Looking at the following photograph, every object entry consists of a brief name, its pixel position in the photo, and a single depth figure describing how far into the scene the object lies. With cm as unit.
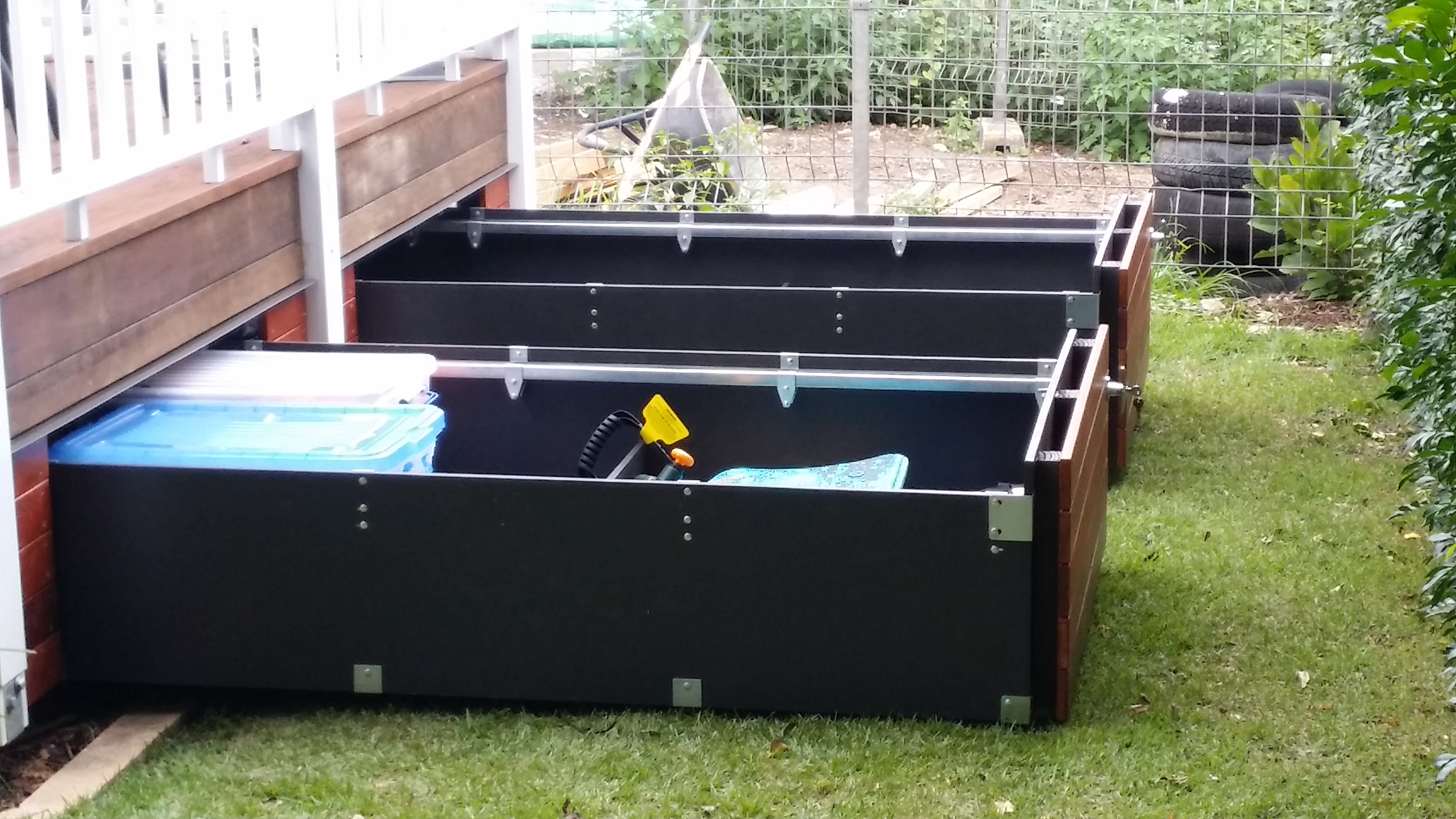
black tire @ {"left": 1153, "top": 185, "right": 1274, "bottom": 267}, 783
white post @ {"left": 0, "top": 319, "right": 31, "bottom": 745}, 324
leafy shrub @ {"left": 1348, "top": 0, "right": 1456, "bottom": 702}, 259
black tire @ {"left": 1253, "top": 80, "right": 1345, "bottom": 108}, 805
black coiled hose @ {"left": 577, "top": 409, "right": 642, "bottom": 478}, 381
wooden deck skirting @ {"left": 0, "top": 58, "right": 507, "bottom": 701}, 336
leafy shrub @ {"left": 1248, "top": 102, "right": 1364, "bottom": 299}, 733
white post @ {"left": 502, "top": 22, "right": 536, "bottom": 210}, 626
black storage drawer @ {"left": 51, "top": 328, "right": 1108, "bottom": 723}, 333
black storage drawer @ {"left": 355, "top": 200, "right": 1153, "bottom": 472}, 470
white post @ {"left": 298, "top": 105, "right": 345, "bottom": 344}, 453
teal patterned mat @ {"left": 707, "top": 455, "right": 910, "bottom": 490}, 386
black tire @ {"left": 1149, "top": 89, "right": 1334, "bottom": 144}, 779
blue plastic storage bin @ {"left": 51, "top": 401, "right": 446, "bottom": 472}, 356
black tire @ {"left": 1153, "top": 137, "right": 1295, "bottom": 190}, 782
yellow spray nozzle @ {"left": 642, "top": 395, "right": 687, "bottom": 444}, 399
